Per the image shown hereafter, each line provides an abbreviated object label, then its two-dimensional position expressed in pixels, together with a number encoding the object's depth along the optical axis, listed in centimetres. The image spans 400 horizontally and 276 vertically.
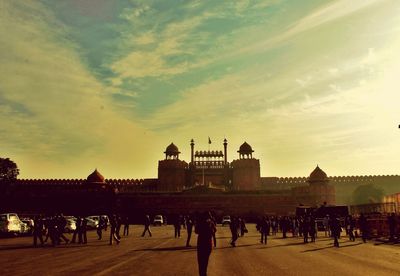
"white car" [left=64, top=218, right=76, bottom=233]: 3588
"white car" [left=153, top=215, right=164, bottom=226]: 5331
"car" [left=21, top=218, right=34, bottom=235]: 3057
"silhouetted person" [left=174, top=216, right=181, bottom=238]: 2726
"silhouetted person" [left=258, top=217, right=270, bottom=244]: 2245
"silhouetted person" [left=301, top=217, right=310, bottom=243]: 2353
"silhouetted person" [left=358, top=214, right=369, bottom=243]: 2362
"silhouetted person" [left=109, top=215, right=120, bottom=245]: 2091
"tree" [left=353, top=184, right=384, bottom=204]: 7256
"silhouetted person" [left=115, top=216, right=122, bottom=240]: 2285
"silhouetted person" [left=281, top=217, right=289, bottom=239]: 3019
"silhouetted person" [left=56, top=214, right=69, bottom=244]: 2186
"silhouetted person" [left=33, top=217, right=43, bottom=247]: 2112
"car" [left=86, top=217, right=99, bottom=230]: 4129
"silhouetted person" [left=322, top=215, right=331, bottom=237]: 3219
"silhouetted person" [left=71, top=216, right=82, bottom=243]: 2289
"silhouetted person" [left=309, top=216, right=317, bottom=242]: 2418
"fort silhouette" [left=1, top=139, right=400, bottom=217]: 5888
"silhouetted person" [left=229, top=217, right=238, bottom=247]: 2025
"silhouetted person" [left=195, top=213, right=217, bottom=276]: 910
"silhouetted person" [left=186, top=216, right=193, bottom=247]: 2072
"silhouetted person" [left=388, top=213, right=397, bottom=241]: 2317
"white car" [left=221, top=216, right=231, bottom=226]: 5197
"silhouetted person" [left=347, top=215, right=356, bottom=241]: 2422
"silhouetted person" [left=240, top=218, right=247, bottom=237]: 2834
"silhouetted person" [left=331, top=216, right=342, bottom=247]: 2022
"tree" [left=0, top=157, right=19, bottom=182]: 7525
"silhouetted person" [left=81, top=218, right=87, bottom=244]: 2284
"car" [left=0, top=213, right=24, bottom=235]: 2798
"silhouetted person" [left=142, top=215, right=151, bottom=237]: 2857
